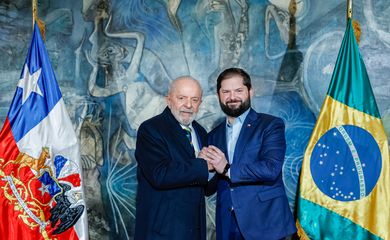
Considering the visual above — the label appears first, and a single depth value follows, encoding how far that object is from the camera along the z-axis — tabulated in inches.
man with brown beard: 110.8
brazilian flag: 126.5
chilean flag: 134.5
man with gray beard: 111.2
